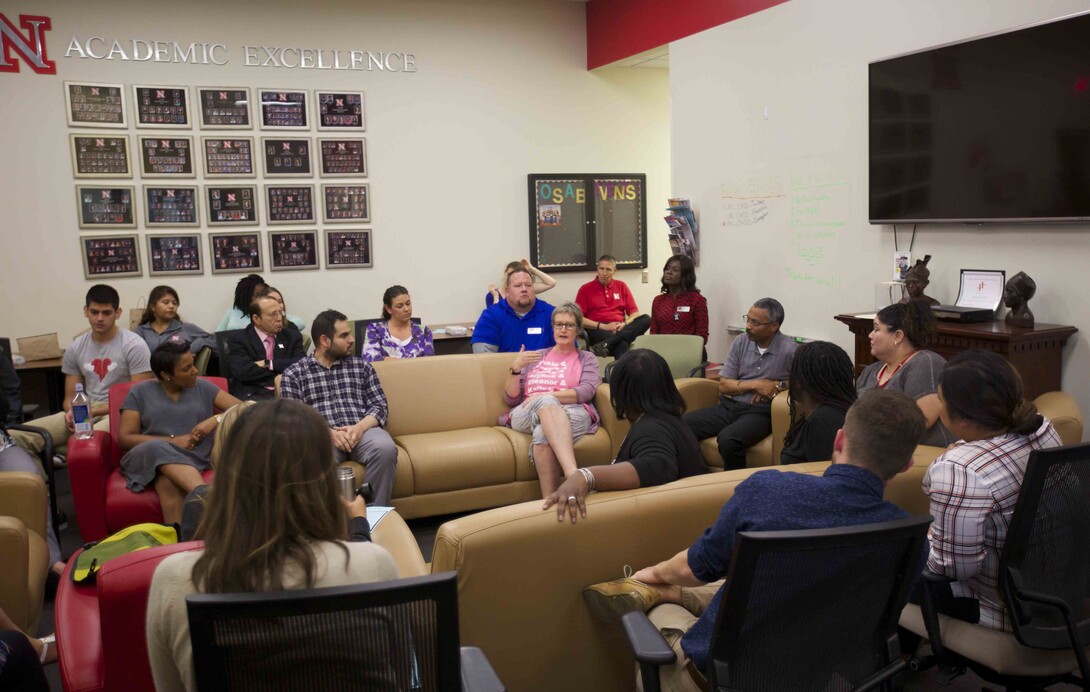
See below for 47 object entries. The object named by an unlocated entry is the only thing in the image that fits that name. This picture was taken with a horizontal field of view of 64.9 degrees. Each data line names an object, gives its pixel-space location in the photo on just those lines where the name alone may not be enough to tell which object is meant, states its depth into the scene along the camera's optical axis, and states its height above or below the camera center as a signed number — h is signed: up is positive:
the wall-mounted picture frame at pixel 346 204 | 7.35 +0.46
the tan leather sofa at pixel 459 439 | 4.57 -1.03
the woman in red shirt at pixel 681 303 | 6.47 -0.42
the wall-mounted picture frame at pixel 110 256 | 6.64 +0.06
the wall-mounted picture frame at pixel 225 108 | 6.86 +1.23
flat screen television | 4.00 +0.56
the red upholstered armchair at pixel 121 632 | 1.89 -0.82
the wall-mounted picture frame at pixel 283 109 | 7.06 +1.23
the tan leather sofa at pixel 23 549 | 2.78 -0.99
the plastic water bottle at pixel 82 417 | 4.24 -0.76
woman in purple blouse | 5.61 -0.53
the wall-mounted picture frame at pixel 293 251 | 7.21 +0.06
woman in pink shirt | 4.77 -0.77
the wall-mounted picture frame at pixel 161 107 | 6.66 +1.21
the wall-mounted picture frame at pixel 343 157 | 7.30 +0.85
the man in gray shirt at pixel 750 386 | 4.57 -0.78
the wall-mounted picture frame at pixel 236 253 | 7.01 +0.06
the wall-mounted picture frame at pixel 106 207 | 6.60 +0.44
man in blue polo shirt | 5.87 -0.50
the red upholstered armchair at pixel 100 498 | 4.10 -1.12
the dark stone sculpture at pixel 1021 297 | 4.11 -0.28
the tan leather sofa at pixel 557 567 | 2.16 -0.81
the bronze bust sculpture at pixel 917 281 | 4.70 -0.22
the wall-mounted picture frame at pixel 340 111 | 7.25 +1.24
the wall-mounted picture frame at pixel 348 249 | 7.39 +0.07
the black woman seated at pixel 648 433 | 2.50 -0.60
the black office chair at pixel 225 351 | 5.50 -0.60
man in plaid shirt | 4.45 -0.73
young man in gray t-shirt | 5.25 -0.59
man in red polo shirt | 7.66 -0.51
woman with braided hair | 3.10 -0.55
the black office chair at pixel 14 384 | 5.01 -0.69
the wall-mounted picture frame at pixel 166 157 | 6.75 +0.83
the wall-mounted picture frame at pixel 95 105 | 6.48 +1.21
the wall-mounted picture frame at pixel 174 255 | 6.83 +0.06
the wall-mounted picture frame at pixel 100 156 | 6.54 +0.83
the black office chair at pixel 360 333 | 6.62 -0.59
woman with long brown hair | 1.55 -0.51
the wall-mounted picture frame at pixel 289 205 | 7.18 +0.45
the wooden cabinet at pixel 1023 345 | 3.95 -0.50
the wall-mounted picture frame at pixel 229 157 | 6.93 +0.84
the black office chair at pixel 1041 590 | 2.10 -0.88
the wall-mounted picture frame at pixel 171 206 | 6.80 +0.45
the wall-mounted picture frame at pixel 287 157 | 7.12 +0.85
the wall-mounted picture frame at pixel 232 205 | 6.98 +0.45
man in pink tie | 5.46 -0.61
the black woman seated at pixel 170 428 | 4.14 -0.84
